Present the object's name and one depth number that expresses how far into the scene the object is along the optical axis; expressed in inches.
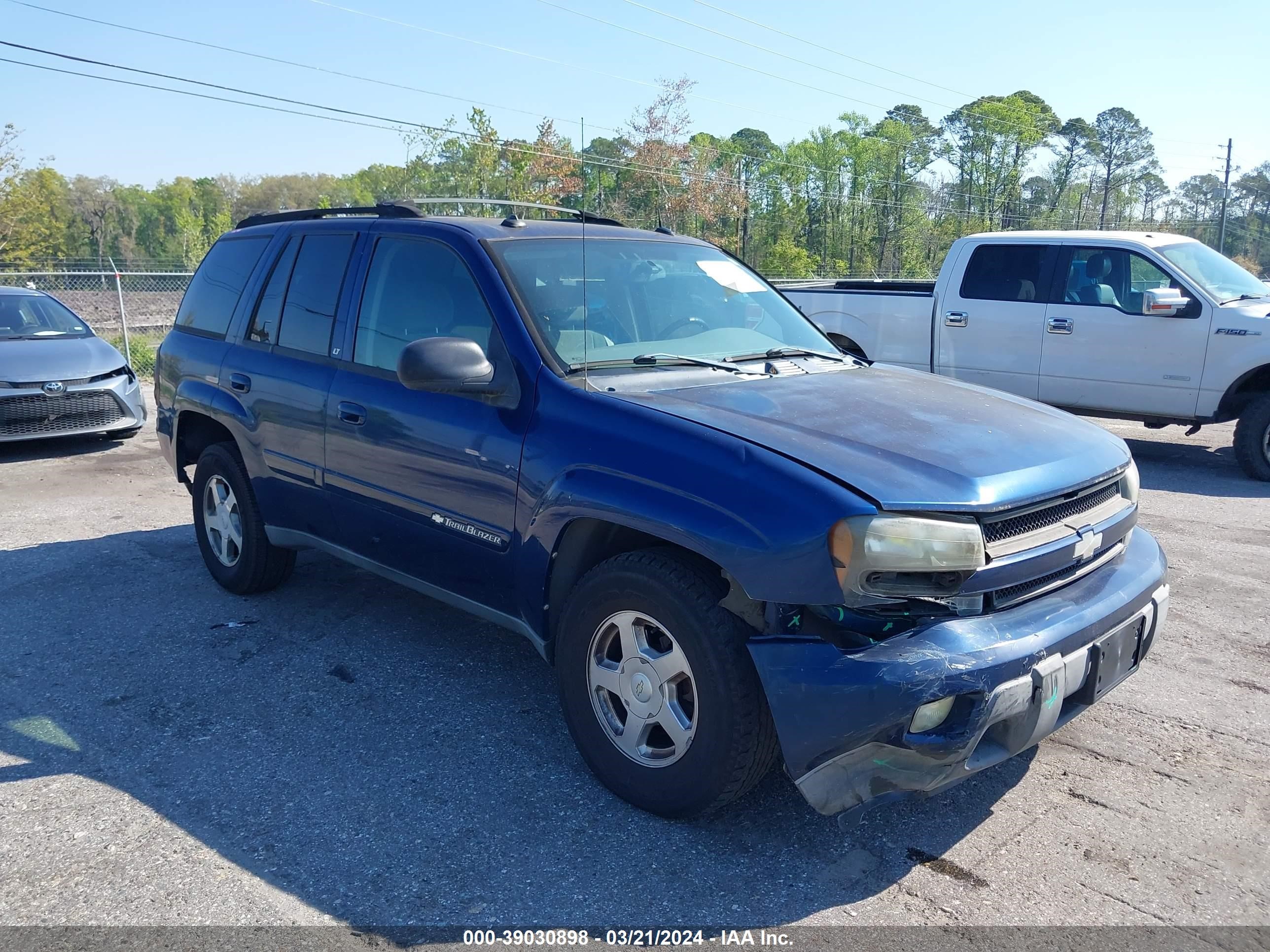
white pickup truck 324.2
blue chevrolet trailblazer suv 102.5
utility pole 1822.1
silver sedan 351.9
